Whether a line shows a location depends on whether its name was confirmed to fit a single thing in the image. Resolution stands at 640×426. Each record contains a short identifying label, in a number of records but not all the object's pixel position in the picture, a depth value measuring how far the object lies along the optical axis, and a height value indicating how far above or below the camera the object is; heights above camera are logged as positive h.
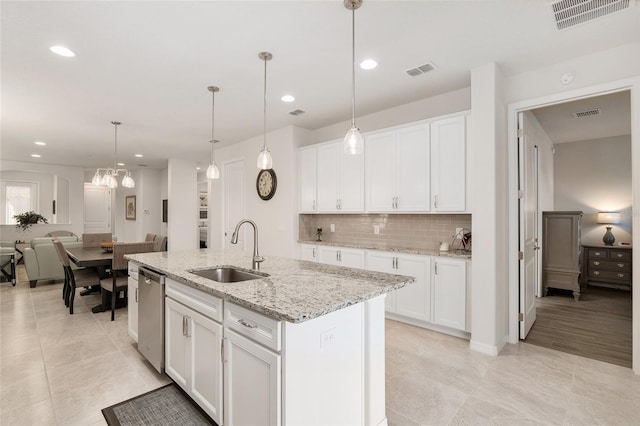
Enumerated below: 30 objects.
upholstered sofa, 5.53 -0.85
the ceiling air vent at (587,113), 4.24 +1.36
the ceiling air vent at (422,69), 3.04 +1.41
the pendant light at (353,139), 2.14 +0.51
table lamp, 5.45 -0.14
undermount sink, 2.45 -0.48
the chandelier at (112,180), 4.64 +0.50
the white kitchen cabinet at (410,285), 3.51 -0.79
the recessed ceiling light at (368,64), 2.94 +1.41
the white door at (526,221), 3.28 -0.09
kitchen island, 1.44 -0.69
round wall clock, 5.25 +0.51
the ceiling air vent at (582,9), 2.15 +1.41
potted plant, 8.33 -0.12
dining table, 4.02 -0.59
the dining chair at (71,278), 4.20 -0.88
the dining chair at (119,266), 3.83 -0.62
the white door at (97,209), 10.99 +0.18
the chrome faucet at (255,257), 2.41 -0.34
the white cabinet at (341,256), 4.09 -0.57
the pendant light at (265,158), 2.68 +0.47
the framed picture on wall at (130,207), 9.99 +0.23
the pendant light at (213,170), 3.35 +0.47
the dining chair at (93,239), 5.59 -0.45
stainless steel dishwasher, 2.46 -0.84
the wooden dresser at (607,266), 5.17 -0.88
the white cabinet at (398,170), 3.63 +0.53
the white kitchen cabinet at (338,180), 4.28 +0.47
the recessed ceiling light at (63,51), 2.65 +1.38
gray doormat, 2.04 -1.32
